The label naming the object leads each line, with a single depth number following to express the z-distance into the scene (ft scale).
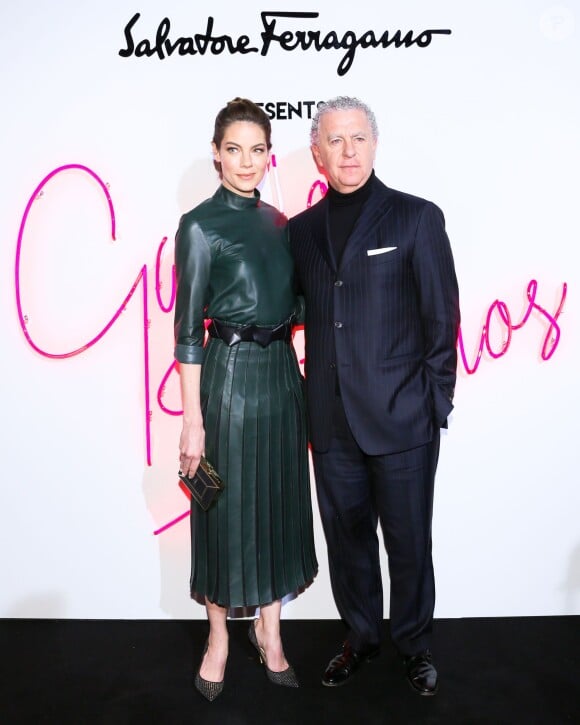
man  7.45
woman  7.34
